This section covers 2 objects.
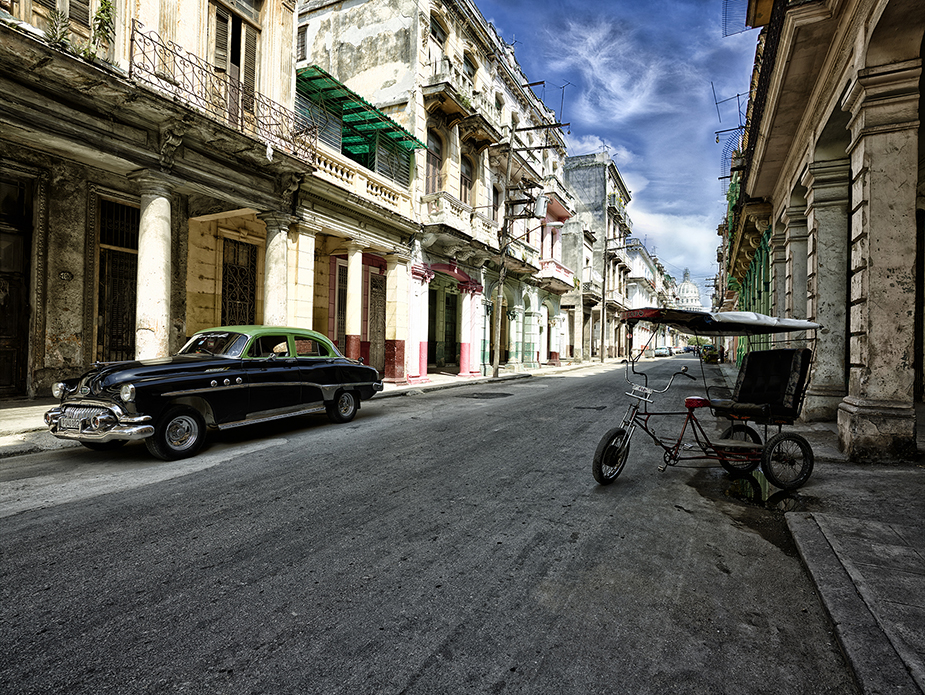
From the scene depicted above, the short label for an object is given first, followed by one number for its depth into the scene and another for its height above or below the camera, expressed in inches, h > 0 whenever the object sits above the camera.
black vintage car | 223.6 -24.9
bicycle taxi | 196.5 -25.8
